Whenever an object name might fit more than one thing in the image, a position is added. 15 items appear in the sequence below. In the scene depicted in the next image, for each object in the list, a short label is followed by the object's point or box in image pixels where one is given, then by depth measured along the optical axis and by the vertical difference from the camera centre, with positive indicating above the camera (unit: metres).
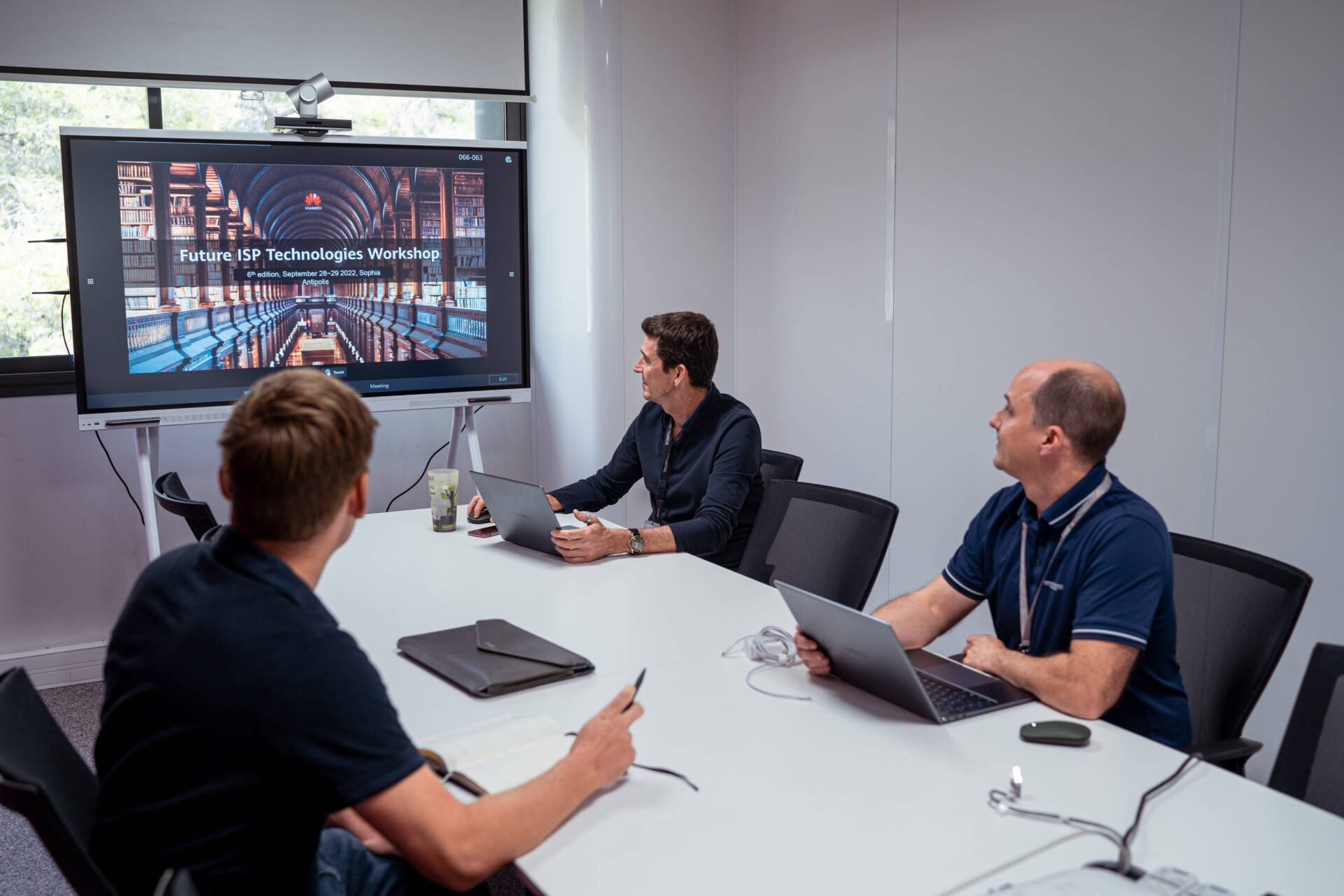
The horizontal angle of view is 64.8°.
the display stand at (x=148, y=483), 3.87 -0.64
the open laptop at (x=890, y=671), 1.66 -0.60
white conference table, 1.28 -0.67
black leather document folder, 1.87 -0.65
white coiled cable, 1.97 -0.64
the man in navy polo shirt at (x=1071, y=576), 1.78 -0.49
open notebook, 1.50 -0.66
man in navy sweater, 3.06 -0.43
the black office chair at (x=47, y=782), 1.15 -0.58
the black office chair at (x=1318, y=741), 1.53 -0.63
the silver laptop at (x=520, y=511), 2.72 -0.54
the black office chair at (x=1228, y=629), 1.84 -0.59
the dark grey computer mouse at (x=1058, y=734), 1.59 -0.64
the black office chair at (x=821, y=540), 2.52 -0.58
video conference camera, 4.09 +0.75
